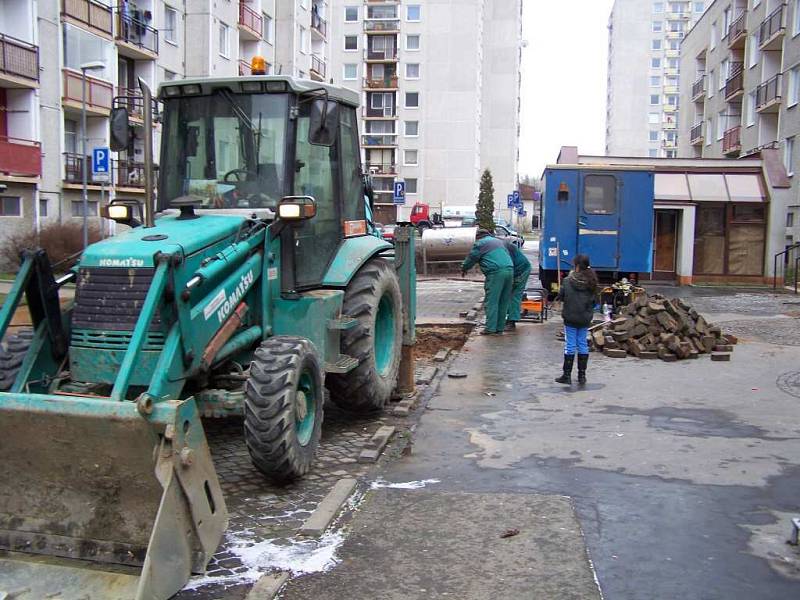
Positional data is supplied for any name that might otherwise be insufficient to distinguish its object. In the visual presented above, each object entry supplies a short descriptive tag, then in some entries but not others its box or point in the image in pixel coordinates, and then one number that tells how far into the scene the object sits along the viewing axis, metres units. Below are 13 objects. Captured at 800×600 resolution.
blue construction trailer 16.48
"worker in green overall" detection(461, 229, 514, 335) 13.62
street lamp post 17.97
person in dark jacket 9.76
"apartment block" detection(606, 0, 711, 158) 104.75
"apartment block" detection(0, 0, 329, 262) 27.59
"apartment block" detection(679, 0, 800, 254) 32.53
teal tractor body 4.27
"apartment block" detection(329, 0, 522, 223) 72.75
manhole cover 9.38
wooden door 22.83
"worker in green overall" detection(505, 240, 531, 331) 14.22
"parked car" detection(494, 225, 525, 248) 37.69
